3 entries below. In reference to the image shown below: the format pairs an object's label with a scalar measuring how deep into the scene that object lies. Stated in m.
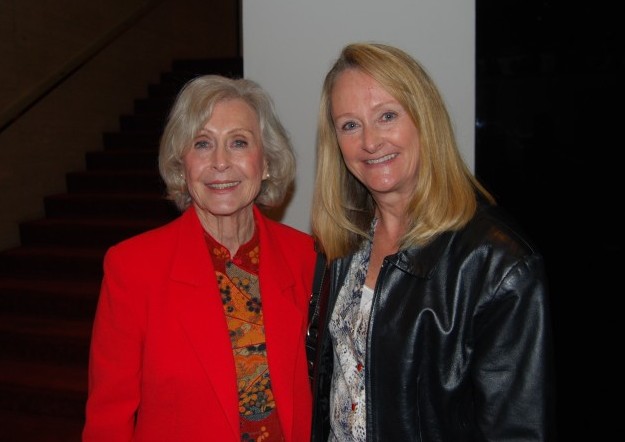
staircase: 3.90
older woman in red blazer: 1.70
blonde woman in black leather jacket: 1.25
